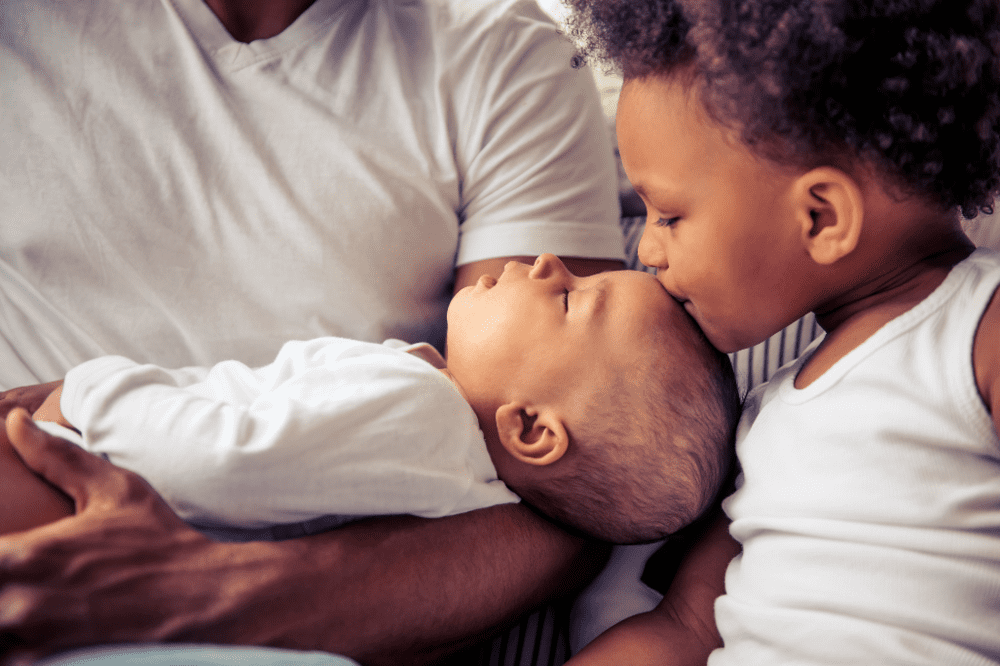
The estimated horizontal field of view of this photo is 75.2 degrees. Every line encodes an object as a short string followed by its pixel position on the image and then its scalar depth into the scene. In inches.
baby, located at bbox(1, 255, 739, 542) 29.6
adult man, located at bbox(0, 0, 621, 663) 39.4
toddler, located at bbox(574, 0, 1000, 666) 26.9
